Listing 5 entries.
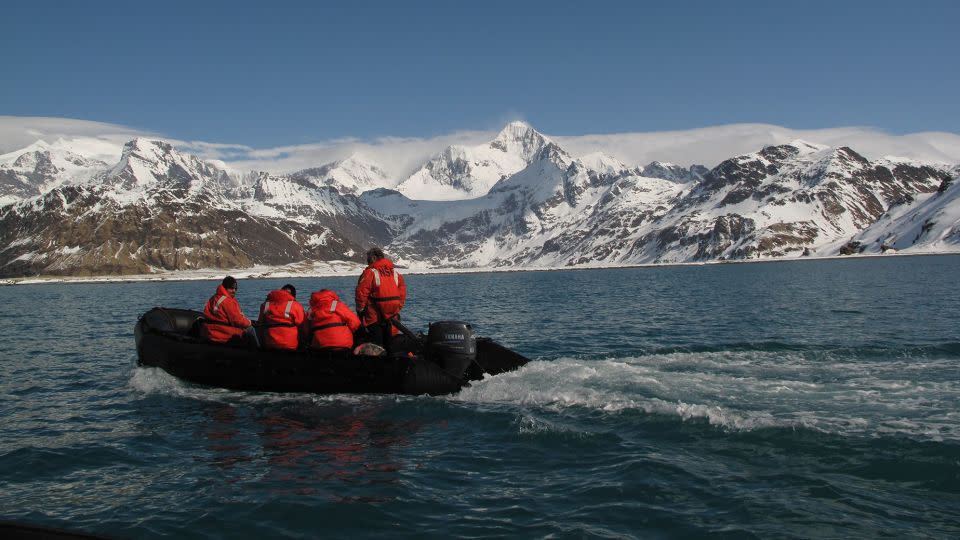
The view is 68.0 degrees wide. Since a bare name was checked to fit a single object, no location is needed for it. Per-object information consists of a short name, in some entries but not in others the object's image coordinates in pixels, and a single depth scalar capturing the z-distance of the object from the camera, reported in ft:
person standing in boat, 67.21
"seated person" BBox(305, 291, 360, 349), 65.98
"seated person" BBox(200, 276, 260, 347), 73.41
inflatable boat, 64.44
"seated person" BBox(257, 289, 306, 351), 67.46
